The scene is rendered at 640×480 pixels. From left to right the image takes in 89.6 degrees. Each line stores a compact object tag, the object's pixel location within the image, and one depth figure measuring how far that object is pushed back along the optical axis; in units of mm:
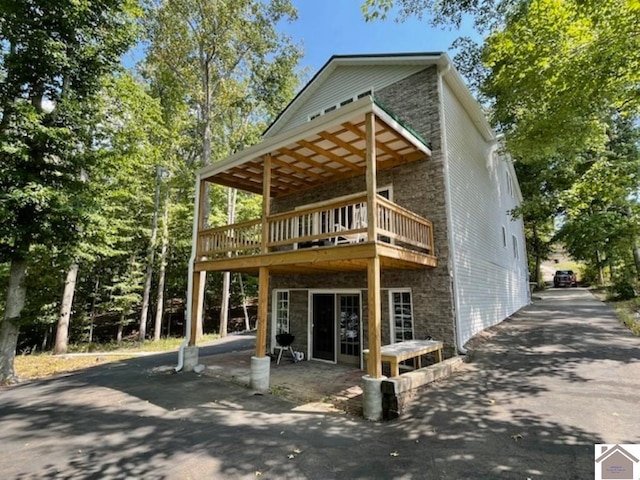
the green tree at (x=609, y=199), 11875
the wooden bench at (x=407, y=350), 5969
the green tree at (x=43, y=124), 8500
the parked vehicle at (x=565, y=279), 32656
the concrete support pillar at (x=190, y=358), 9227
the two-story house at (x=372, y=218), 6828
